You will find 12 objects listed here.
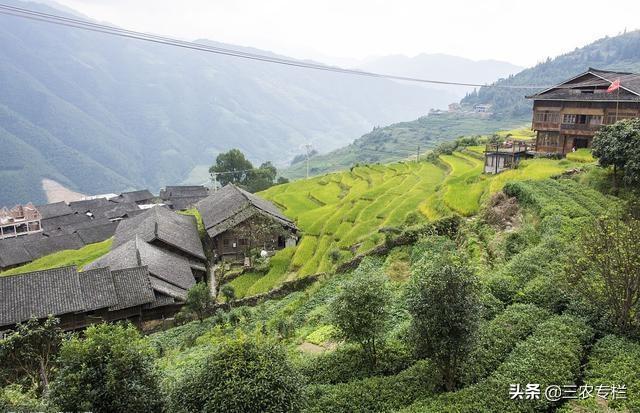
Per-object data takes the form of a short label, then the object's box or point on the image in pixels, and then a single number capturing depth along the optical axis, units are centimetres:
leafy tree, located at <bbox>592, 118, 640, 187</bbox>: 2041
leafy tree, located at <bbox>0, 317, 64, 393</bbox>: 1353
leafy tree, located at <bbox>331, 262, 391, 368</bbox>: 1188
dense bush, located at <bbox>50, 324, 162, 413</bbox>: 884
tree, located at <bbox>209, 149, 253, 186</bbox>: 8012
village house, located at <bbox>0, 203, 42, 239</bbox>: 6562
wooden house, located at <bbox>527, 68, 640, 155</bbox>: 3011
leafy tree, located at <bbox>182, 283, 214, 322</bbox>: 2219
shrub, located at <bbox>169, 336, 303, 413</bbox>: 874
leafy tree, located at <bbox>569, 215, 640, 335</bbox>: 1184
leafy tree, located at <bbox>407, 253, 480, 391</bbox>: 994
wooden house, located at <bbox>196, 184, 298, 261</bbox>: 3412
